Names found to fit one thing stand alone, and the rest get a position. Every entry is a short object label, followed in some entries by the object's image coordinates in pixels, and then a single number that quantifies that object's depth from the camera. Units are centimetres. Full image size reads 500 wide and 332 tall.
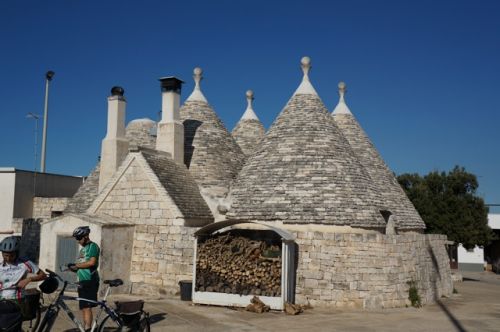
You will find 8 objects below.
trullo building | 1203
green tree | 2720
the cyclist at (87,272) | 670
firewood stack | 1132
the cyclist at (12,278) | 532
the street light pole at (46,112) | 2980
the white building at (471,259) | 3632
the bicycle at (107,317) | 635
